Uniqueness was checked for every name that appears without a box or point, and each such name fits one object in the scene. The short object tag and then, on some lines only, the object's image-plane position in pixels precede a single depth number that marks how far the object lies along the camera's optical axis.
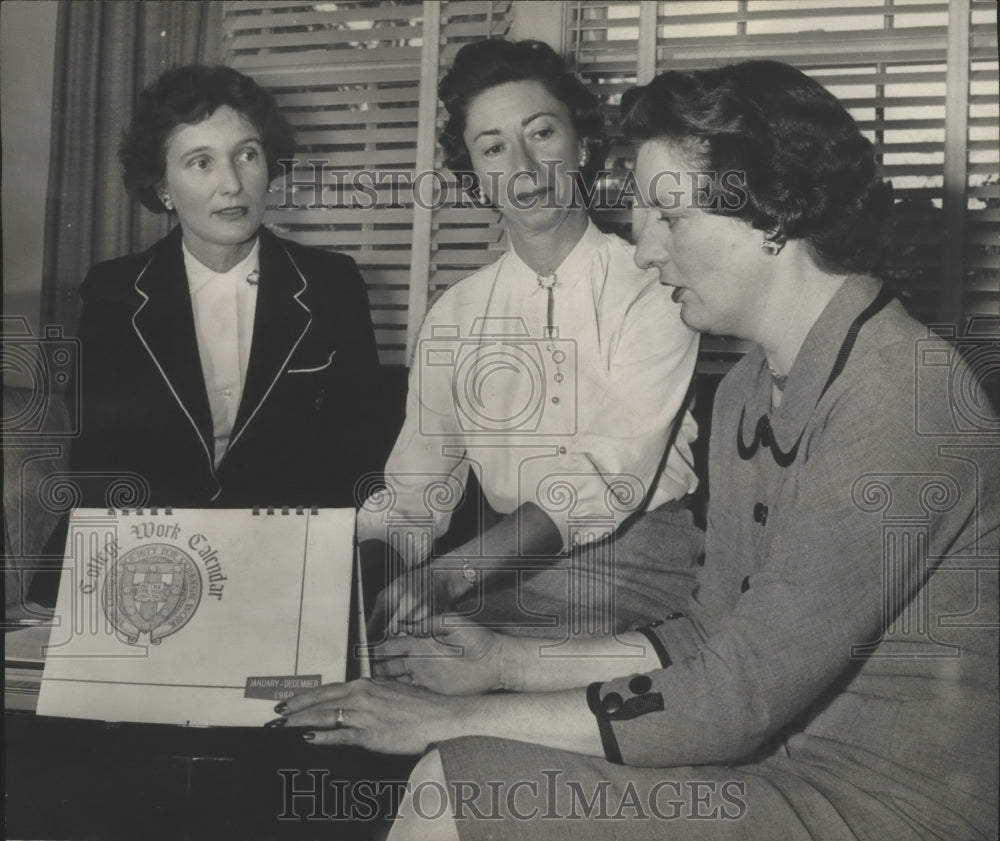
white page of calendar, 1.16
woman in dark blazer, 1.30
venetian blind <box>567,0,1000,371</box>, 1.24
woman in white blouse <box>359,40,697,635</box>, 1.26
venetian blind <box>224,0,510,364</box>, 1.32
